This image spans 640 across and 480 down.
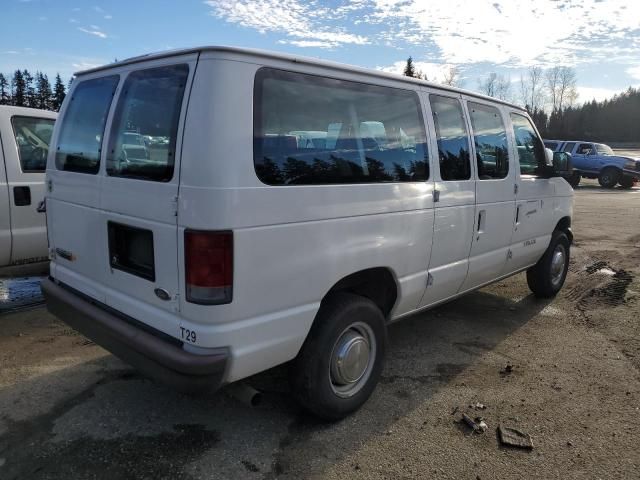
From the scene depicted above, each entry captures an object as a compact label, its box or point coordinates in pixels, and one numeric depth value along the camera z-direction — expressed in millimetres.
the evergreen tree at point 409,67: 66944
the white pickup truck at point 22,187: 5080
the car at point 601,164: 22422
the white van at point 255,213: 2422
